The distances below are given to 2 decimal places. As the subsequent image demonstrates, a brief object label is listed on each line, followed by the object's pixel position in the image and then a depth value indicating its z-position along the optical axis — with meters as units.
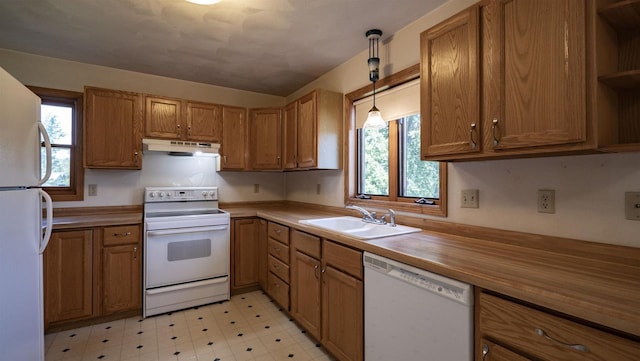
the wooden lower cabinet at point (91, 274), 2.34
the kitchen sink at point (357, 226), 1.94
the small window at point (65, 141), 2.84
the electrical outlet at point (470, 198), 1.74
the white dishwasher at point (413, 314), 1.15
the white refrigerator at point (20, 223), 1.23
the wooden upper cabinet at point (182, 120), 2.97
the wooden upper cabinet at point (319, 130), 2.81
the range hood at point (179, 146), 2.84
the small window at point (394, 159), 2.11
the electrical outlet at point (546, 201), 1.42
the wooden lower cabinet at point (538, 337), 0.80
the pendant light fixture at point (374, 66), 2.17
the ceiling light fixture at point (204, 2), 1.79
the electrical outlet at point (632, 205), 1.18
